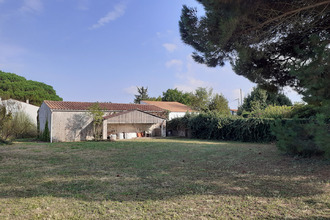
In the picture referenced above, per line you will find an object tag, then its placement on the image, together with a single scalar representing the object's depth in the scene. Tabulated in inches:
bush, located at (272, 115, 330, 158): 279.9
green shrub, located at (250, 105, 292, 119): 691.3
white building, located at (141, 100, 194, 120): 1288.1
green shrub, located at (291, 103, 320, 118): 605.1
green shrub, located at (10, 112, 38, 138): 755.0
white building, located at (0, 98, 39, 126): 861.8
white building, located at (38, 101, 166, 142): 759.1
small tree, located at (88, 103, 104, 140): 786.2
